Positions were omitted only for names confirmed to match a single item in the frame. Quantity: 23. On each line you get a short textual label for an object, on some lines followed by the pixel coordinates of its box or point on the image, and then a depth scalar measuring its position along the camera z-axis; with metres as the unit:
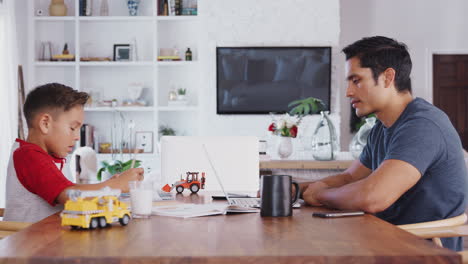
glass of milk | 1.70
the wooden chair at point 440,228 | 1.66
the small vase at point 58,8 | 7.03
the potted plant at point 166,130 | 7.01
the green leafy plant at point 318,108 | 6.86
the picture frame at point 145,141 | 7.10
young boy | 1.93
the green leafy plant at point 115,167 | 3.72
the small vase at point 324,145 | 4.34
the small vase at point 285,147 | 4.57
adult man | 1.84
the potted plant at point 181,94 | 7.00
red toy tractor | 2.30
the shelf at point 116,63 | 6.91
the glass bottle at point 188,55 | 7.04
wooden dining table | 1.14
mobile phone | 1.68
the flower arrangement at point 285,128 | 4.55
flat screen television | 6.89
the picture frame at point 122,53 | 7.09
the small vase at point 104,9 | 7.12
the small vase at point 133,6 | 7.08
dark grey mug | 1.72
